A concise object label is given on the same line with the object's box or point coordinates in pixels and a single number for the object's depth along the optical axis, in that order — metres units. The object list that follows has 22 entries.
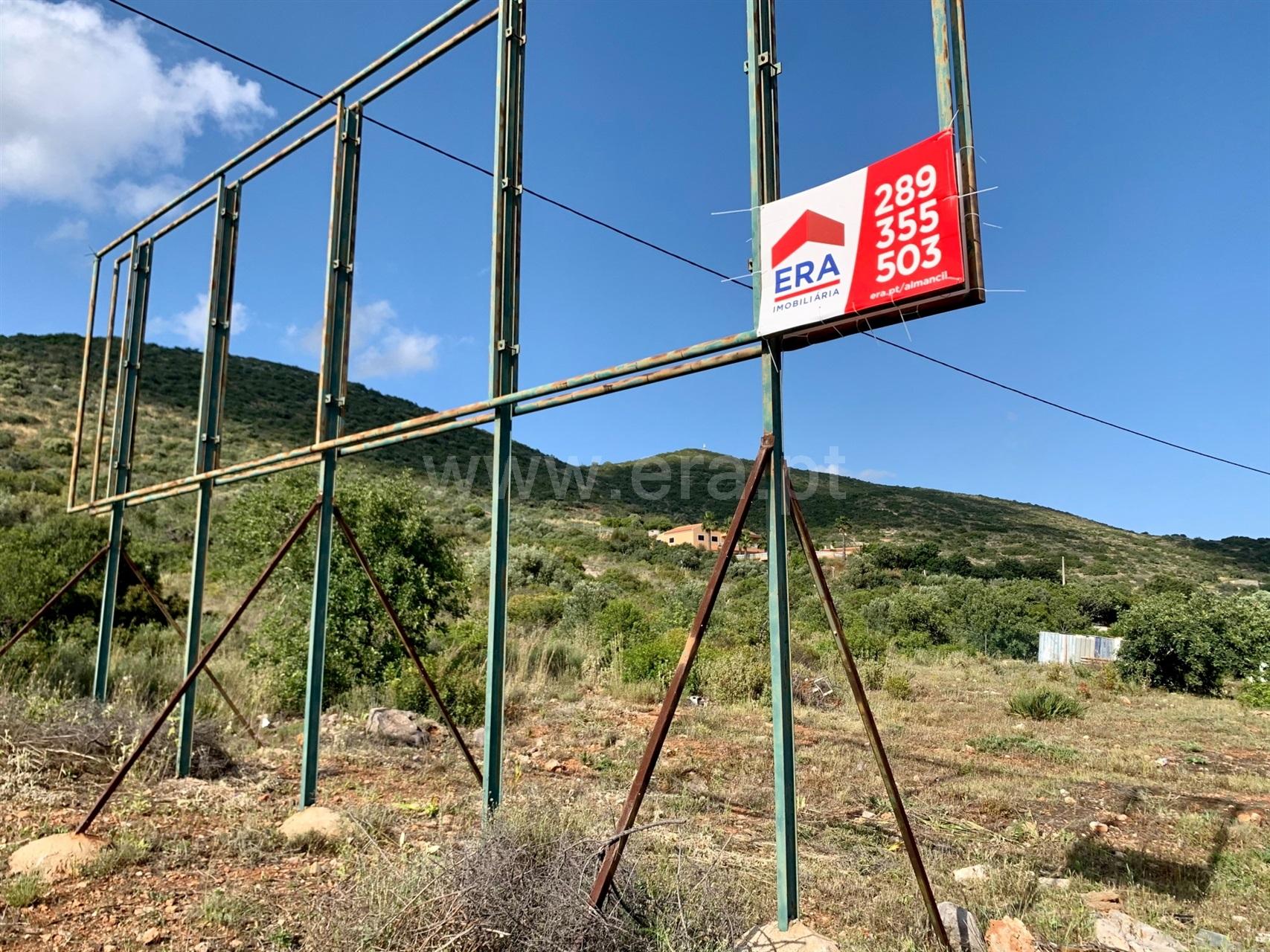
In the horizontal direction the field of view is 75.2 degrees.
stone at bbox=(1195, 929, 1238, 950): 4.31
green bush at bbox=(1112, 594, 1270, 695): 17.52
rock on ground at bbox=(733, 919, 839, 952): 3.51
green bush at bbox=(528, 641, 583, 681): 14.41
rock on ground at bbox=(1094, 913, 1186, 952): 4.28
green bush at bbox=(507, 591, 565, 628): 18.83
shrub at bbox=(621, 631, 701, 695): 13.67
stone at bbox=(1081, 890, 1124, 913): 4.97
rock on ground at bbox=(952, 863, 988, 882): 5.30
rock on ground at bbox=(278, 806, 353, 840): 5.82
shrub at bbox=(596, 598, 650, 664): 15.78
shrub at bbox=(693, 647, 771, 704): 13.50
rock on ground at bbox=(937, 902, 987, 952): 4.09
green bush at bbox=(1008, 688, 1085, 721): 13.12
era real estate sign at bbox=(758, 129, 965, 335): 3.63
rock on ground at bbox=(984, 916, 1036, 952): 3.83
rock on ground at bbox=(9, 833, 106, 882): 5.11
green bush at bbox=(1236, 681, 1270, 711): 15.00
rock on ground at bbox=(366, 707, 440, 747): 9.02
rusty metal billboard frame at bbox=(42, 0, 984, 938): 3.82
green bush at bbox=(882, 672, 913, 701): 14.34
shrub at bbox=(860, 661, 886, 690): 15.24
